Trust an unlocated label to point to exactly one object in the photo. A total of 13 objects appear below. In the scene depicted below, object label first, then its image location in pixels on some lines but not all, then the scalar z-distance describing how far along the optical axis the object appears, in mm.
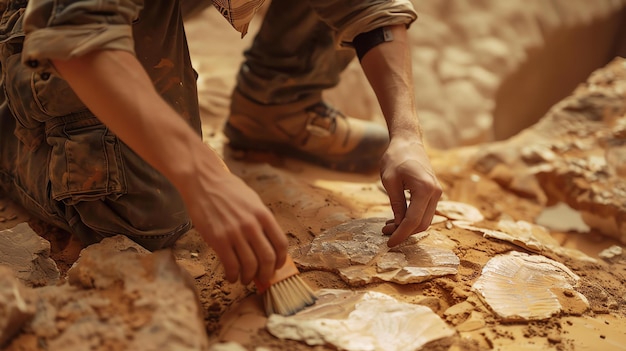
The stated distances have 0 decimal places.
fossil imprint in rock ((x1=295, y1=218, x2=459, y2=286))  1307
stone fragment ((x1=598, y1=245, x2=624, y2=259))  1802
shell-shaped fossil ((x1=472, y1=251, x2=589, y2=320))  1251
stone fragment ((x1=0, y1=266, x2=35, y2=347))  946
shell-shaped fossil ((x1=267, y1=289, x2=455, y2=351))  1055
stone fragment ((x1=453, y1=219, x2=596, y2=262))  1559
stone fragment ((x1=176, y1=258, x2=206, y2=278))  1414
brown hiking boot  2158
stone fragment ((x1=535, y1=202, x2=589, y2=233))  2176
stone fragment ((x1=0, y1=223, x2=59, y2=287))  1327
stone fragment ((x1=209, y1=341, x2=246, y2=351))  968
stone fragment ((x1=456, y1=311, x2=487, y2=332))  1195
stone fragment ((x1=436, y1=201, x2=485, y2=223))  1749
